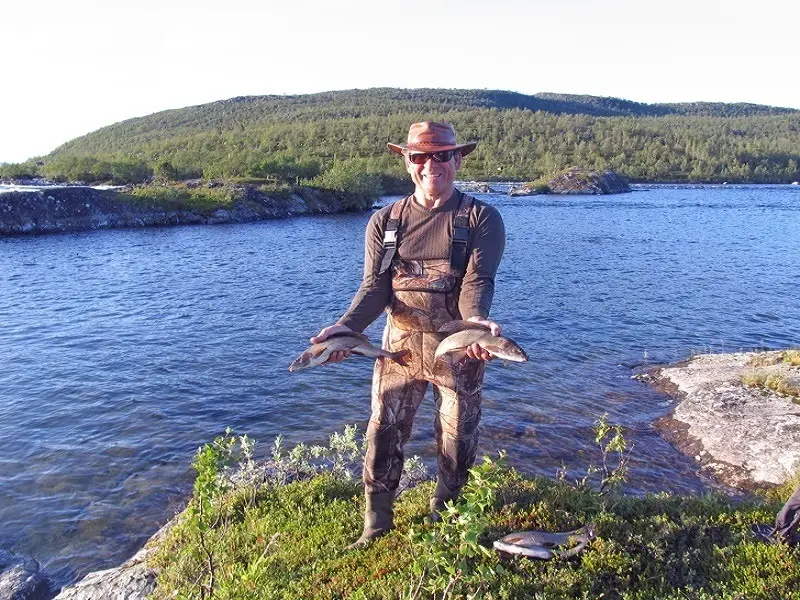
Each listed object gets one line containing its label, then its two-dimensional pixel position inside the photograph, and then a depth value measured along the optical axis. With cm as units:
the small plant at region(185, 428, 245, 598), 436
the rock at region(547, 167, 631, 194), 9088
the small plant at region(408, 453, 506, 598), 375
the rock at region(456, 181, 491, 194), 9085
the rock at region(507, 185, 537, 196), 8695
